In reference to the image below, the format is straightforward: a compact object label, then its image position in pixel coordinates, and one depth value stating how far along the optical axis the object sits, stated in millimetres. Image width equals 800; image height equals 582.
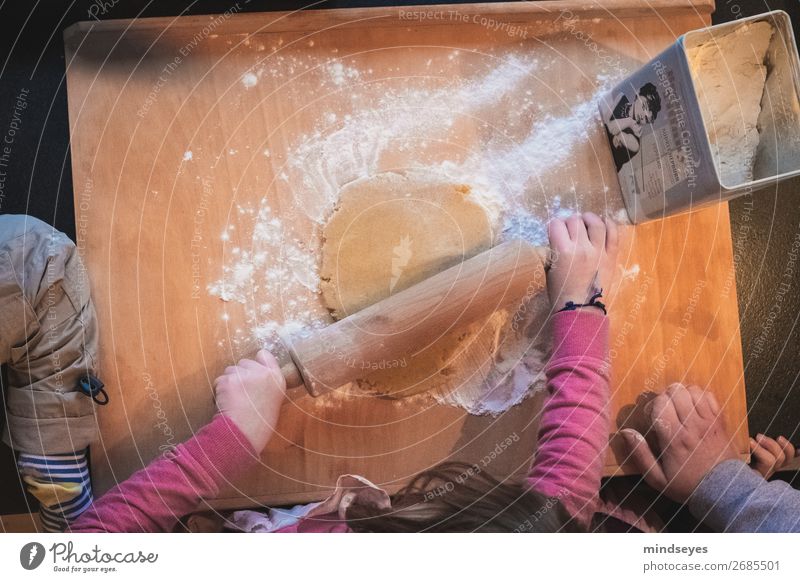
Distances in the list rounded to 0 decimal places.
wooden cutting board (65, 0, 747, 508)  702
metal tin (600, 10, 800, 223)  608
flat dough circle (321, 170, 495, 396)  705
